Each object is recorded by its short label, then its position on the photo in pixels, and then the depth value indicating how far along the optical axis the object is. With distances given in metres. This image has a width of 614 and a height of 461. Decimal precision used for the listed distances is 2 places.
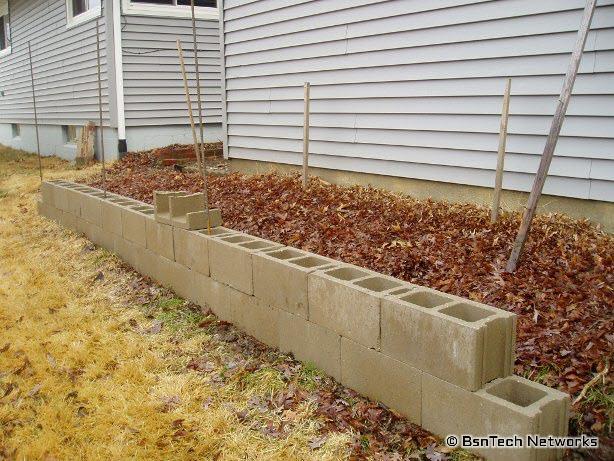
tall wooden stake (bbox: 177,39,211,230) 5.02
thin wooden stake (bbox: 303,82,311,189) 6.64
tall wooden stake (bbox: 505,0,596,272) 3.88
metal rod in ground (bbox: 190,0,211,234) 5.02
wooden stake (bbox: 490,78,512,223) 4.89
